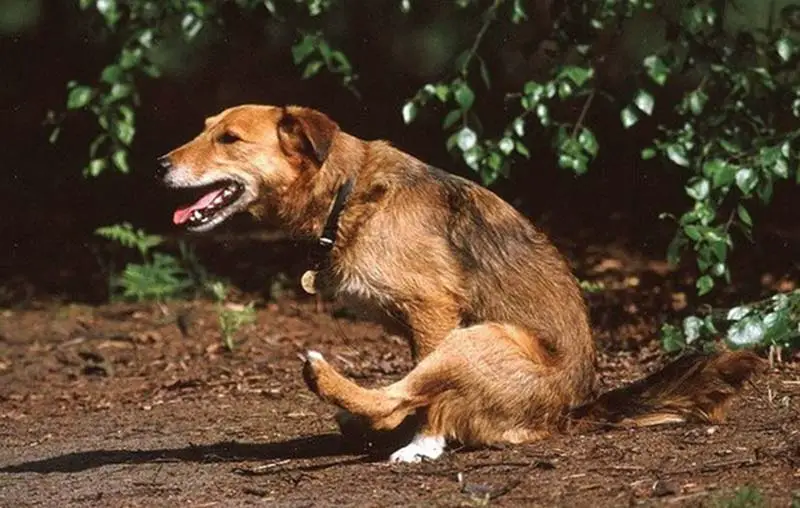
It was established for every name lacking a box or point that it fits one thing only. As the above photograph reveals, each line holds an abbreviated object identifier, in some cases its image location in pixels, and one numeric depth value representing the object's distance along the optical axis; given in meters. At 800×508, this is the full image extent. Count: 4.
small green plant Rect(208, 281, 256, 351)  20.58
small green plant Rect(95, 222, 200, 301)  22.65
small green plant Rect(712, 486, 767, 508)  10.95
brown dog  13.61
